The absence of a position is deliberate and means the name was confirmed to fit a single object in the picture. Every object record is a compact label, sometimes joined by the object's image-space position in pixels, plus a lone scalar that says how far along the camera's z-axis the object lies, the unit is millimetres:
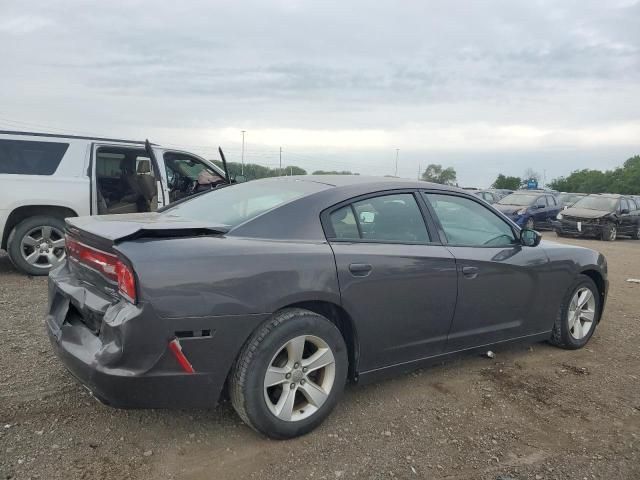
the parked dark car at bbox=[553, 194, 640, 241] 16688
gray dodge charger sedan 2596
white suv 6602
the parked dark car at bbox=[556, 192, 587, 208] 21128
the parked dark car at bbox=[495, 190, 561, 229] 18500
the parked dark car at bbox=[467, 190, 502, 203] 24773
